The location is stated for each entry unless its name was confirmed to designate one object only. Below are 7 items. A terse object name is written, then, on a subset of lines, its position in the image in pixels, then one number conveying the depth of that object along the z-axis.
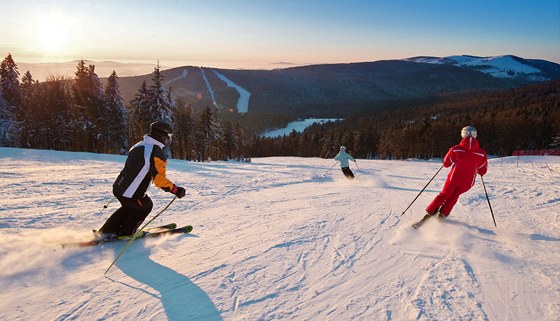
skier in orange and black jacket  4.52
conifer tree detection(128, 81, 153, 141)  31.05
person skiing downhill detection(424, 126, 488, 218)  5.81
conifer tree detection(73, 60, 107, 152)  34.58
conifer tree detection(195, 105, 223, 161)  42.09
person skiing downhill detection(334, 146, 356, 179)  13.51
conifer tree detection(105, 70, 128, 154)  35.16
